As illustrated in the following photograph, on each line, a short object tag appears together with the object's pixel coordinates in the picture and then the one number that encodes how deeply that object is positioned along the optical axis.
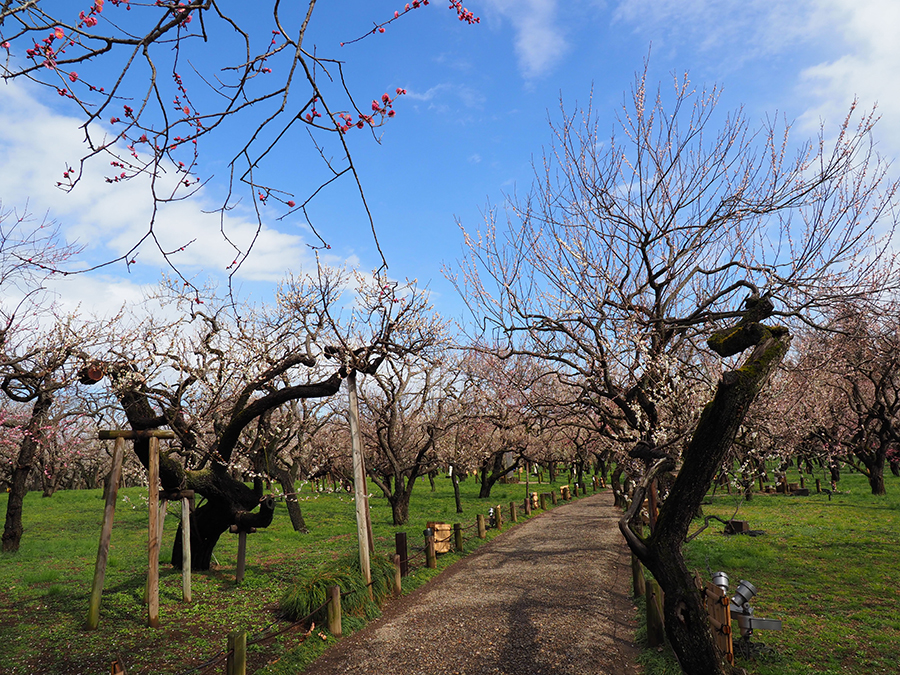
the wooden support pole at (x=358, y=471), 10.18
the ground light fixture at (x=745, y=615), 6.73
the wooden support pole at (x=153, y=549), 8.27
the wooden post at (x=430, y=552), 12.67
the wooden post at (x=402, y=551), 11.53
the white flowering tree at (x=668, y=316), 5.77
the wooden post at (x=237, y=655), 6.06
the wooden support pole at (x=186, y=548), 9.57
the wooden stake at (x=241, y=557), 10.91
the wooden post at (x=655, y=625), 7.62
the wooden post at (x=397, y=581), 10.43
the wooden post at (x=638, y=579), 10.08
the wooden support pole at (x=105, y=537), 8.07
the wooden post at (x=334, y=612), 8.16
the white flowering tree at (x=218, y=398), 10.38
